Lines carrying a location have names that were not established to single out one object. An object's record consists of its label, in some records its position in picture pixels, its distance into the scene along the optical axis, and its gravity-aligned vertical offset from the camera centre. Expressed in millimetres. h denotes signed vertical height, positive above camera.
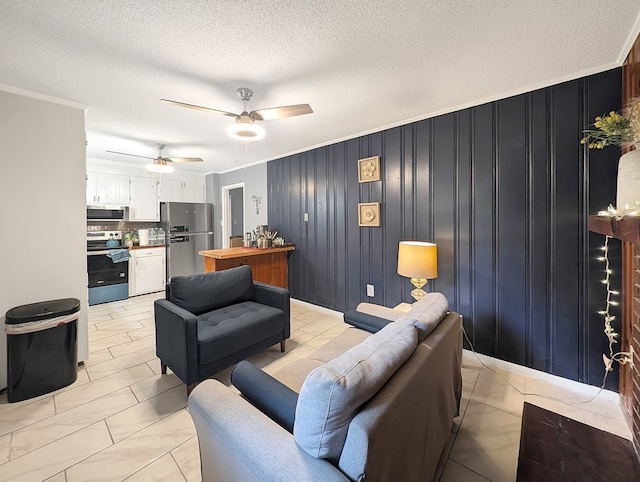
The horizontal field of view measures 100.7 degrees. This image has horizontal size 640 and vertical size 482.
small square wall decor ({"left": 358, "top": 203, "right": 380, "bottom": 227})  3270 +285
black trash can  1999 -841
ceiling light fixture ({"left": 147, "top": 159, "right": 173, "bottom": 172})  3715 +1048
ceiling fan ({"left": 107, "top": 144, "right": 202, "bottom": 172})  3721 +1096
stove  4258 -558
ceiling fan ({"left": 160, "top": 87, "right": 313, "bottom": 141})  2025 +981
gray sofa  817 -674
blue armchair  1988 -726
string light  1938 -617
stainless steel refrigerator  5254 +124
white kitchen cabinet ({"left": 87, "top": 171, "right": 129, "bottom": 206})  4477 +905
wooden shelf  1143 +36
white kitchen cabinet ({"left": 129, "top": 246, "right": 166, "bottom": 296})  4703 -571
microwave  4467 +471
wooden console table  3523 -330
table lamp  2434 -230
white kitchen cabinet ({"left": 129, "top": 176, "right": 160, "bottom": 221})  4977 +769
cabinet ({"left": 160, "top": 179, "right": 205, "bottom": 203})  5410 +1026
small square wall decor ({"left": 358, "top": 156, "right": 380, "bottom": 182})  3250 +850
